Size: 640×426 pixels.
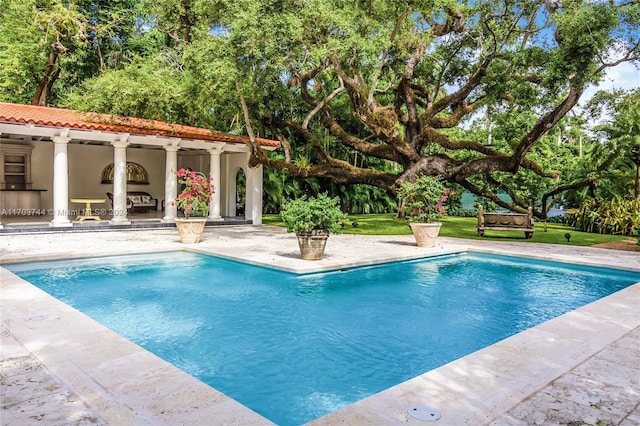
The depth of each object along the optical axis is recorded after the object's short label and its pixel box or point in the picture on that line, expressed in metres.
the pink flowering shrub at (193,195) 13.56
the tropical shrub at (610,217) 19.06
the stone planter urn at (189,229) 13.53
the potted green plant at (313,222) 10.71
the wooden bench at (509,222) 16.77
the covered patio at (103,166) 16.52
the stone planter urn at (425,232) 13.80
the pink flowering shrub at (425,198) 13.89
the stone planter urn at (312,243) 10.68
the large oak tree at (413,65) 13.01
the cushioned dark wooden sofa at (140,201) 21.81
